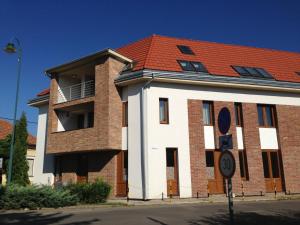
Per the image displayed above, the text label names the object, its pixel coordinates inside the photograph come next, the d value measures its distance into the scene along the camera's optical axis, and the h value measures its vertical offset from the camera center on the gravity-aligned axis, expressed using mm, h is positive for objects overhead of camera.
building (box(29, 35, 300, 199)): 17438 +3472
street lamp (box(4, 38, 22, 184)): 16200 +6722
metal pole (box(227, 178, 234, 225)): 6039 -227
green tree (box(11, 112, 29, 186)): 21625 +2080
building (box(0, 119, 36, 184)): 25884 +3779
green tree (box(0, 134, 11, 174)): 24125 +2745
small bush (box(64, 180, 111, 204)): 15391 -242
